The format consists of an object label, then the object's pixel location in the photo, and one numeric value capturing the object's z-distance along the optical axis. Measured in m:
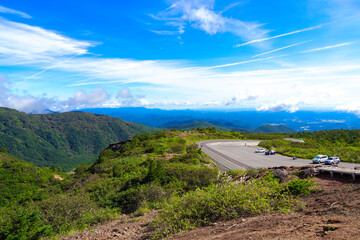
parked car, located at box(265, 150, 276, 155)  33.31
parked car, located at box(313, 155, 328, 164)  23.80
